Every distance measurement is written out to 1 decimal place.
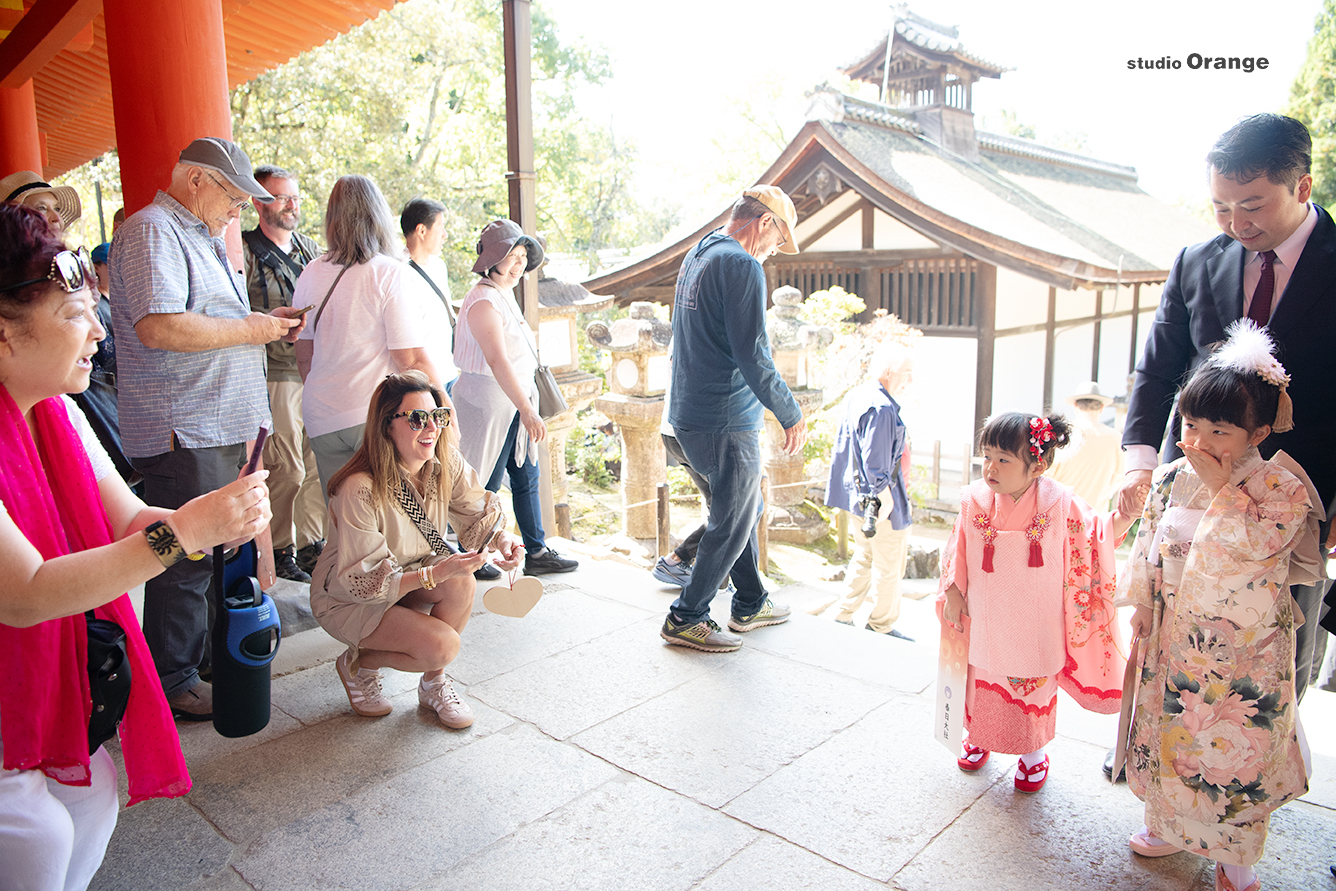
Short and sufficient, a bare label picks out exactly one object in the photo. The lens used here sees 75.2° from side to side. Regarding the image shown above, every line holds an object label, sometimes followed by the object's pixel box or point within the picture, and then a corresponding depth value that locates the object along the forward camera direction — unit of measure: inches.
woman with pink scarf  55.5
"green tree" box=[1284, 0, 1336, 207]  564.7
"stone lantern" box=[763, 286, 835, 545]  321.7
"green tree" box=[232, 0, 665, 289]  529.0
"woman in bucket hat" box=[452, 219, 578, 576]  145.9
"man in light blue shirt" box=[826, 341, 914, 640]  188.9
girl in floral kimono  77.6
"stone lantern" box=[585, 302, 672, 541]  315.0
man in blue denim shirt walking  124.0
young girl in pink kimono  94.5
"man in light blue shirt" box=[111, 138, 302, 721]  100.9
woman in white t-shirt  126.8
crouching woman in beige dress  102.6
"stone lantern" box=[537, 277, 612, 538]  295.6
